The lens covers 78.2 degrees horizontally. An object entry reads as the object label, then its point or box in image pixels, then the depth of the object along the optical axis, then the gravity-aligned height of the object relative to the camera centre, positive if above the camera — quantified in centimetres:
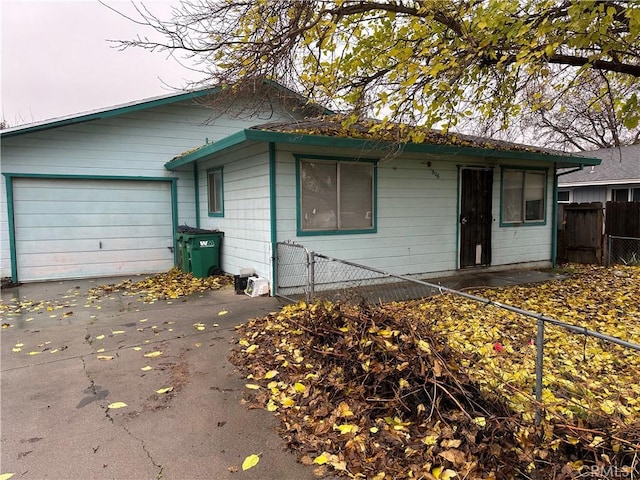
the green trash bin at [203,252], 809 -80
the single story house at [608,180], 1617 +130
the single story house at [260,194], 672 +39
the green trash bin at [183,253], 847 -85
